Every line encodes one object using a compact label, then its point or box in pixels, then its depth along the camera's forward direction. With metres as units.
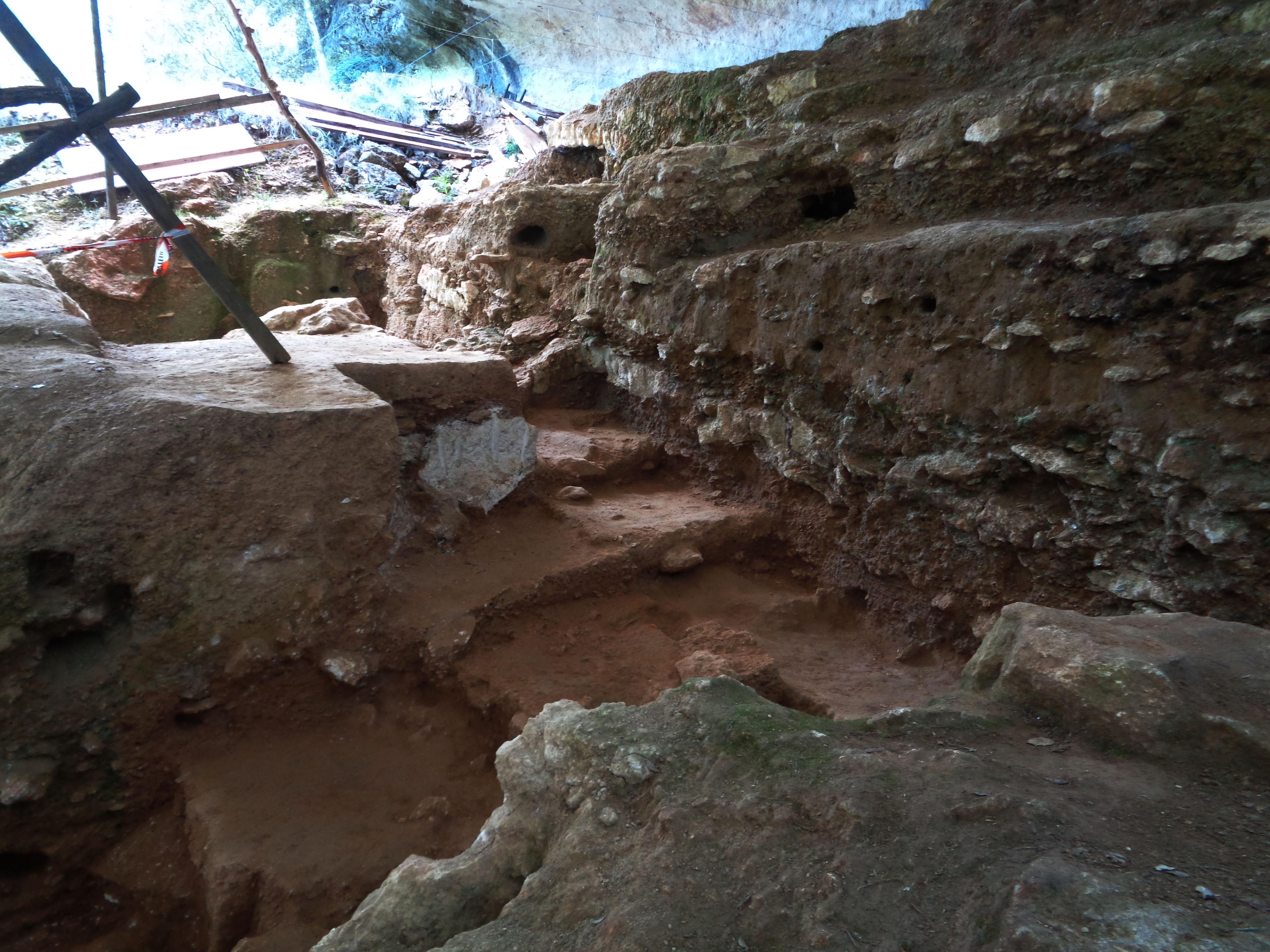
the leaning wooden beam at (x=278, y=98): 7.32
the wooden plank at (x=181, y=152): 8.09
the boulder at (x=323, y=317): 5.29
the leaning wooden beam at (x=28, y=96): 2.45
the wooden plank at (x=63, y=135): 2.47
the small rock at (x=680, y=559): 3.50
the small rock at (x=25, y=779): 2.17
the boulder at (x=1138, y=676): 1.44
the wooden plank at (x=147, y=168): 6.82
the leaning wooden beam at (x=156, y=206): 2.49
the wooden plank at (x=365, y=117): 9.60
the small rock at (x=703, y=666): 2.72
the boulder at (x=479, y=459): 3.49
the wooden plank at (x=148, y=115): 2.65
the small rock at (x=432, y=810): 2.40
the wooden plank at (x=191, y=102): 3.38
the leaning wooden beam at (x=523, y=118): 8.38
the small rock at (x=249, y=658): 2.51
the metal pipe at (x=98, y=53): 3.98
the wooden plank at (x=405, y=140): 9.52
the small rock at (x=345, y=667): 2.68
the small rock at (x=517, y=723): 2.56
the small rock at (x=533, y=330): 5.16
